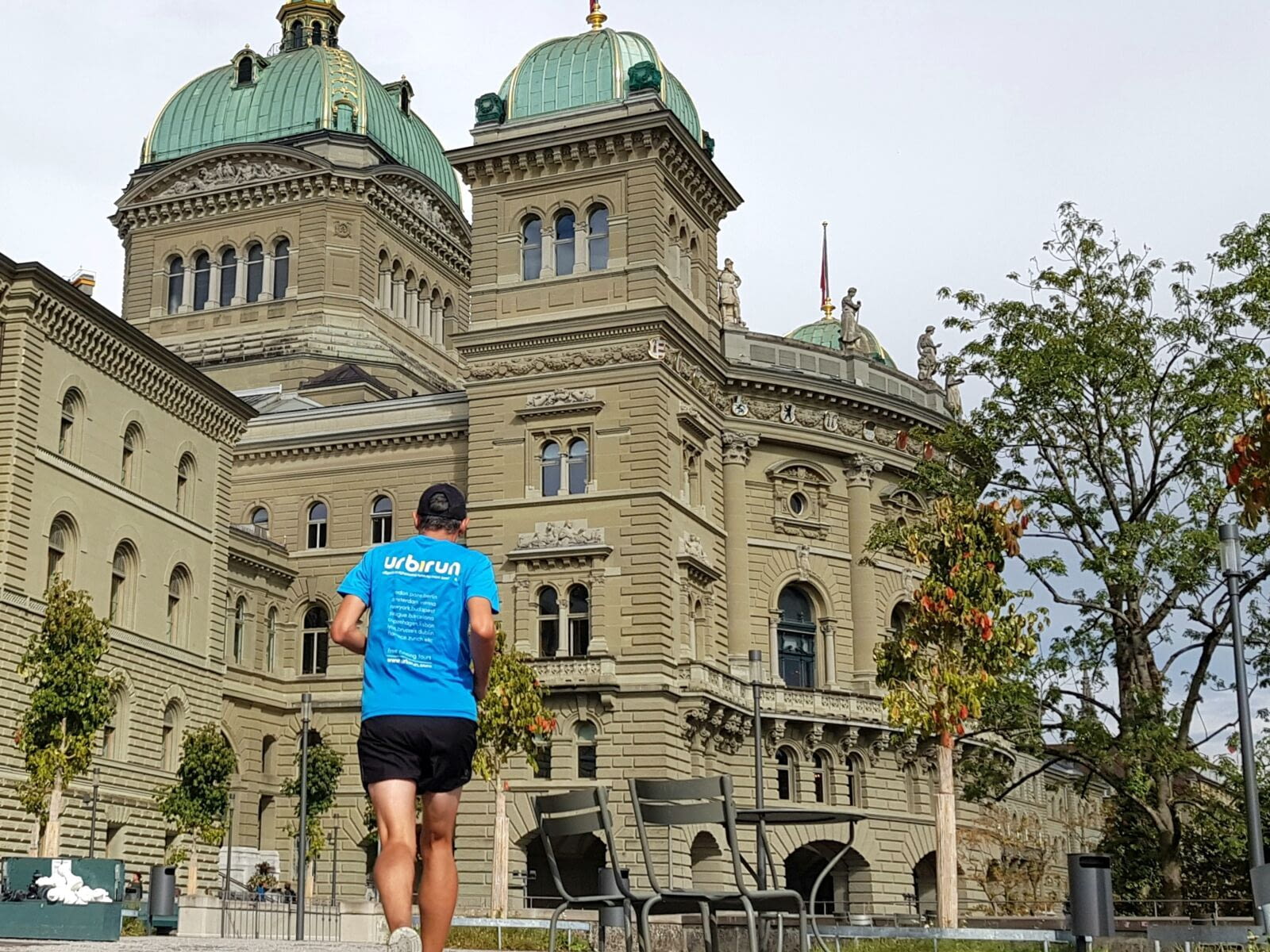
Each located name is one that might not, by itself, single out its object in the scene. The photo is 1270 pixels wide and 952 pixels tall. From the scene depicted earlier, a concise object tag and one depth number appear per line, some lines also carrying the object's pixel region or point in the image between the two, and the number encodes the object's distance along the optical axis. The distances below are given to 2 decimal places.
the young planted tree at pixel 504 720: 38.25
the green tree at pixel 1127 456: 33.50
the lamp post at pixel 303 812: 34.47
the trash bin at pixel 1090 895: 14.81
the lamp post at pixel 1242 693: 23.62
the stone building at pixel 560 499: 45.12
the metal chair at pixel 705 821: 8.92
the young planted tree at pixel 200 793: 43.56
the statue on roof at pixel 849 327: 60.41
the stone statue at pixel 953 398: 60.75
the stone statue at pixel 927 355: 63.56
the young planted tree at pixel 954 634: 30.84
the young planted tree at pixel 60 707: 36.84
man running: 7.93
